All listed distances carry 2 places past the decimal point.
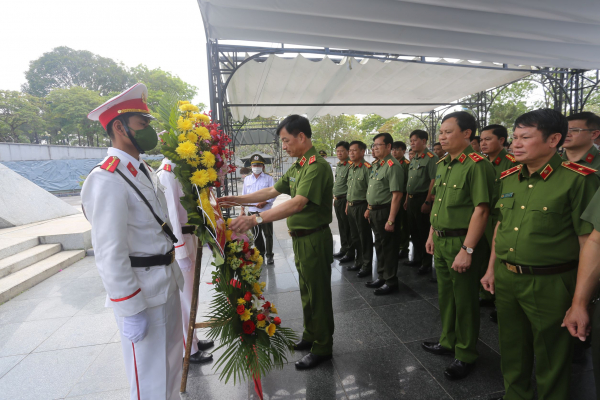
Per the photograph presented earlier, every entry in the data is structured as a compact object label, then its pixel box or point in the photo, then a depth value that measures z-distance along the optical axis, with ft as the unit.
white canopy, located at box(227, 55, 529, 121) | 20.62
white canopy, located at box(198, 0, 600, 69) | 11.15
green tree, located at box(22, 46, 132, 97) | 124.16
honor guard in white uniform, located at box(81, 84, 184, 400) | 4.92
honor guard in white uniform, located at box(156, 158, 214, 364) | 8.36
